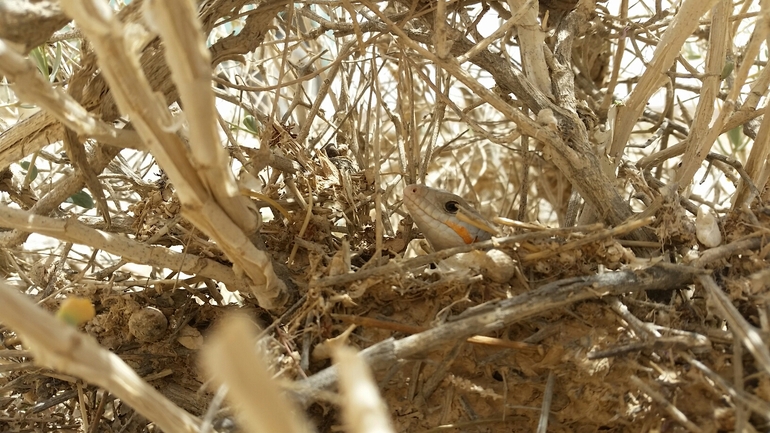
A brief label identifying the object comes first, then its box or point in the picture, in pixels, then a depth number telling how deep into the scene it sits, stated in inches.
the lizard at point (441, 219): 9.7
